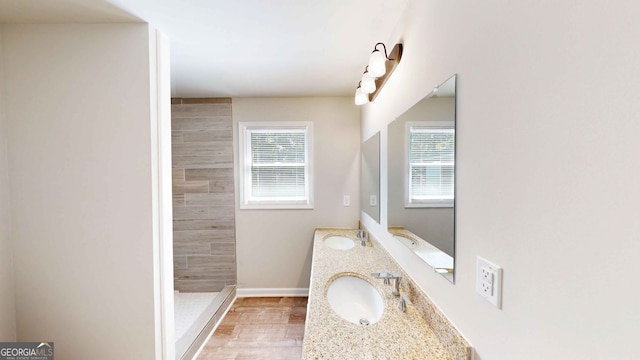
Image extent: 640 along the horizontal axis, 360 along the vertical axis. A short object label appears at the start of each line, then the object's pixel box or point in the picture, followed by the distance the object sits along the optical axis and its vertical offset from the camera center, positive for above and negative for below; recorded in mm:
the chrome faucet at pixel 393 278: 1292 -564
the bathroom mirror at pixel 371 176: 2012 -8
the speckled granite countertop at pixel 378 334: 840 -614
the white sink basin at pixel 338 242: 2511 -703
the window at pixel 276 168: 2857 +90
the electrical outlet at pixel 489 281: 641 -294
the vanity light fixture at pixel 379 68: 1381 +662
